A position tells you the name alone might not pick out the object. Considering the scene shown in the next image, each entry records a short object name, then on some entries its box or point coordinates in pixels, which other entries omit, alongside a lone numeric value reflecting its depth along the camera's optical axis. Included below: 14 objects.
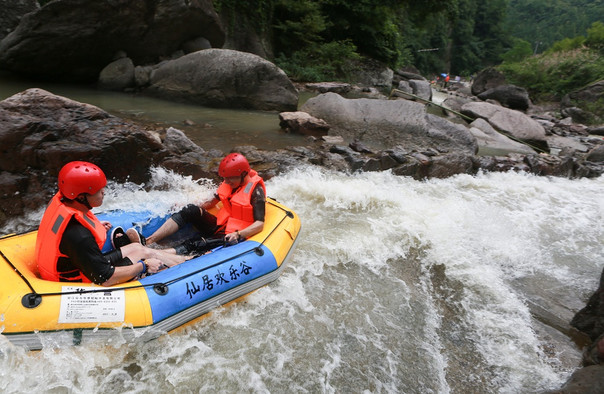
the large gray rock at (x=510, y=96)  18.52
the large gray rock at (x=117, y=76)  11.10
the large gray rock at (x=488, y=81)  22.16
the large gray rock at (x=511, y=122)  11.60
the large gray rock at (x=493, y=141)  10.70
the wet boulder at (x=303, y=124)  8.70
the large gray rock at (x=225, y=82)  10.22
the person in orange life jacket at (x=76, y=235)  2.53
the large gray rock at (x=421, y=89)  18.16
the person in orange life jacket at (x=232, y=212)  3.84
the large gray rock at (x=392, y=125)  9.07
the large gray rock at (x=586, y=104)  17.09
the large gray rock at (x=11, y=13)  11.06
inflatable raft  2.51
